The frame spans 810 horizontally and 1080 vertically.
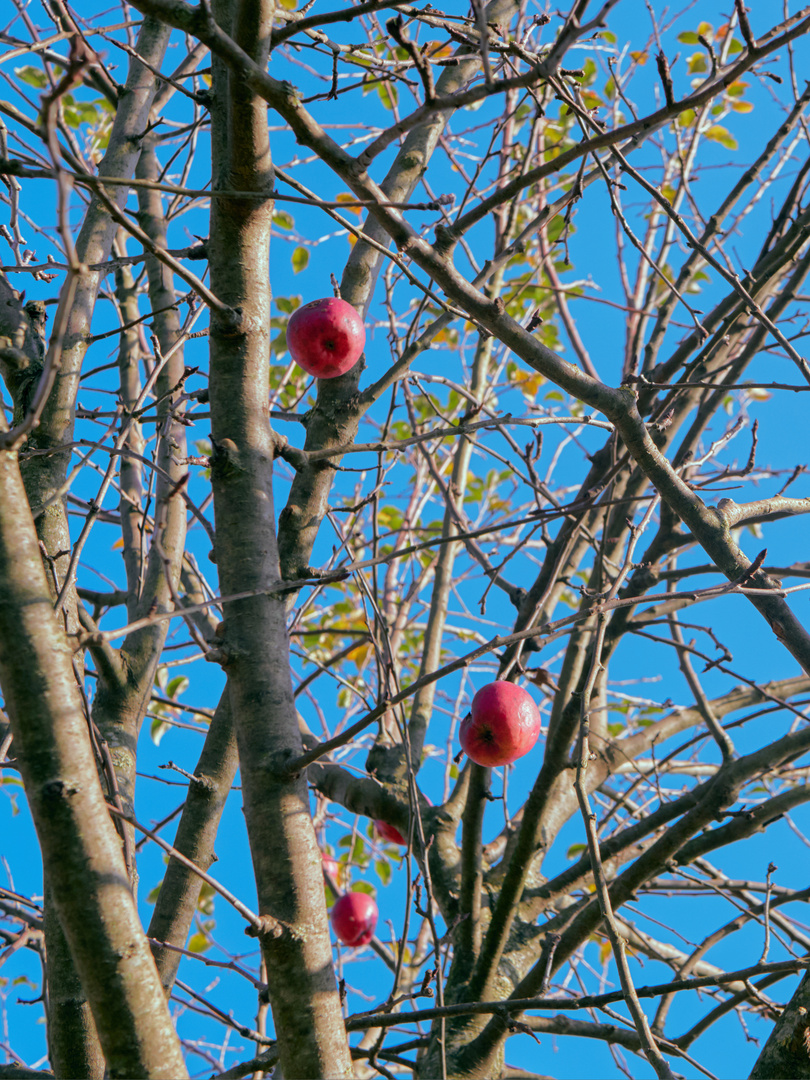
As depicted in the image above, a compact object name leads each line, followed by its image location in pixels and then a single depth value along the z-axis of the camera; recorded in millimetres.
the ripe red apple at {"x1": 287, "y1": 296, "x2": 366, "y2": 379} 2113
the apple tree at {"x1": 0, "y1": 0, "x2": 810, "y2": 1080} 1050
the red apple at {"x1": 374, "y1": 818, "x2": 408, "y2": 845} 2770
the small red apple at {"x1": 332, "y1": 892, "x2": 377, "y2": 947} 3137
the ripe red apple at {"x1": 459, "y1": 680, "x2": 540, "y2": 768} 2066
